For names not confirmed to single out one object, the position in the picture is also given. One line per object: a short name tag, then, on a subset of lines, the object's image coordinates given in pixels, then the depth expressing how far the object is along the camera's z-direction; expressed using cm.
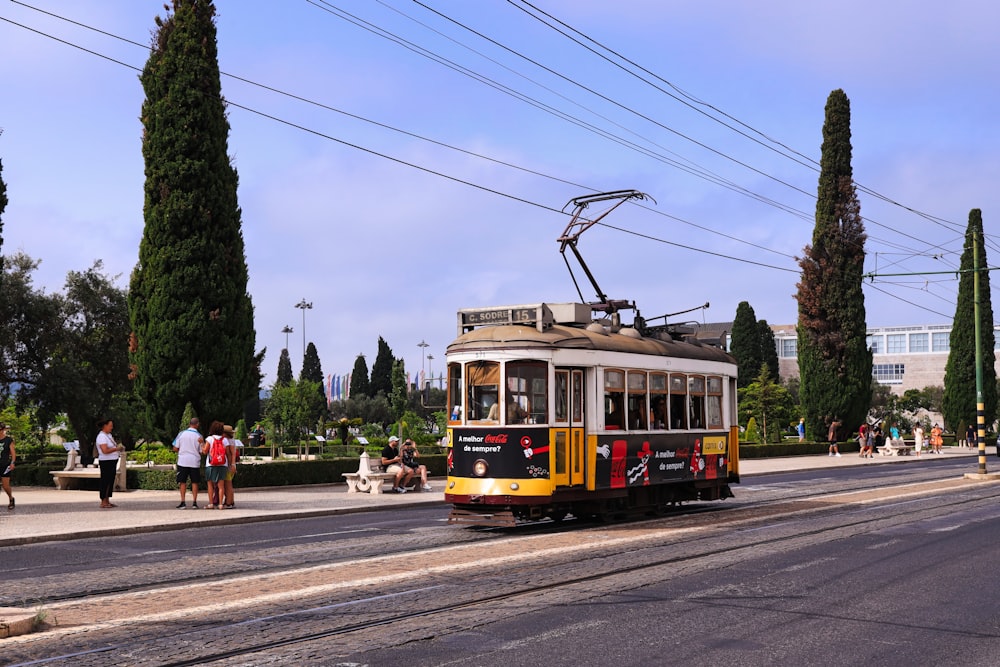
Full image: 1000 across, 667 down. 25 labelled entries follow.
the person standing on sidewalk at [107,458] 2012
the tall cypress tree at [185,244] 2808
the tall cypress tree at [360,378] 11131
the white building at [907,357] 12406
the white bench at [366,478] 2436
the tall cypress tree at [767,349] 9438
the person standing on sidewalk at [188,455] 2033
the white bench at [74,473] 2555
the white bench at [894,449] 5203
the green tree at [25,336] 3291
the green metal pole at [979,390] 3044
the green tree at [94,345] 3466
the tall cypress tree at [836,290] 5538
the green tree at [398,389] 5512
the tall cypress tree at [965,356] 6500
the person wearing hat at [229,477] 1986
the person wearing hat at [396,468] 2466
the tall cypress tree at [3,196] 2319
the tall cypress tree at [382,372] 10906
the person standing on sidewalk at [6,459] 1938
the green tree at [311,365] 10550
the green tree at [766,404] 6894
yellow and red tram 1530
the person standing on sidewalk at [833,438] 5050
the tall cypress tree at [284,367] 10538
